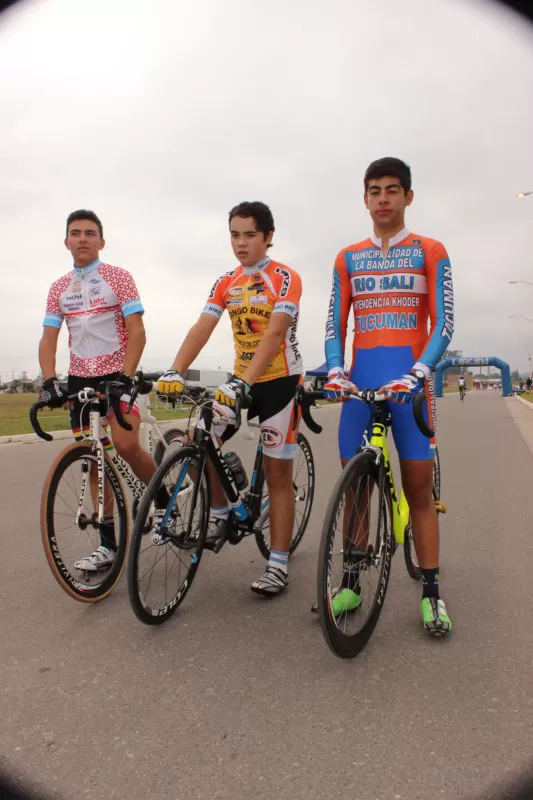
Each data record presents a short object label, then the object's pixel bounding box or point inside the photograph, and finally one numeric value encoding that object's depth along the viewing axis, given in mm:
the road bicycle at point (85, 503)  3258
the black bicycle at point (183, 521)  2965
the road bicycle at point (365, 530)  2705
